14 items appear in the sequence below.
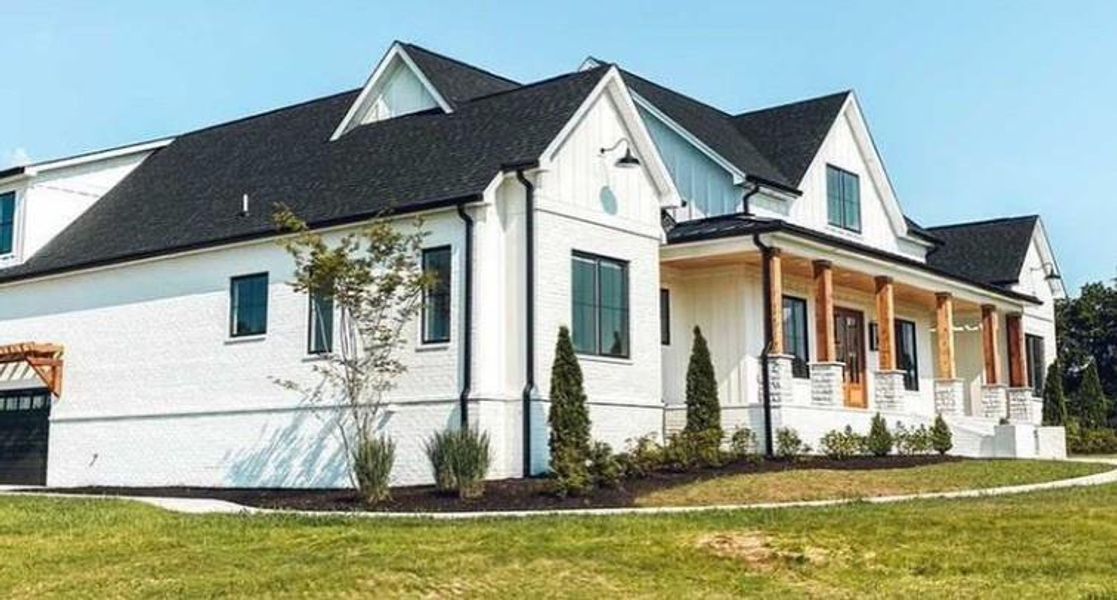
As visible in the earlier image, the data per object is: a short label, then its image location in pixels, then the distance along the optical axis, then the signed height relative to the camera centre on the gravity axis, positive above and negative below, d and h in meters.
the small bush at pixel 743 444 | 21.67 -0.03
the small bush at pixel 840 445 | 22.75 -0.06
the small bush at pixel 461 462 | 17.66 -0.25
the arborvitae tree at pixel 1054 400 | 33.31 +1.07
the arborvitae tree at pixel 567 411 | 18.50 +0.49
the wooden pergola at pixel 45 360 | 25.72 +1.79
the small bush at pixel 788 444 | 22.02 -0.03
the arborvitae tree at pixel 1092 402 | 35.16 +1.07
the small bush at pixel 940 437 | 25.28 +0.08
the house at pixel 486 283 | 20.39 +3.13
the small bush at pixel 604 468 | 18.05 -0.36
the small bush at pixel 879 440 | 23.47 +0.03
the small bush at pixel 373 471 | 17.69 -0.37
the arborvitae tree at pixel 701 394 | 21.28 +0.83
